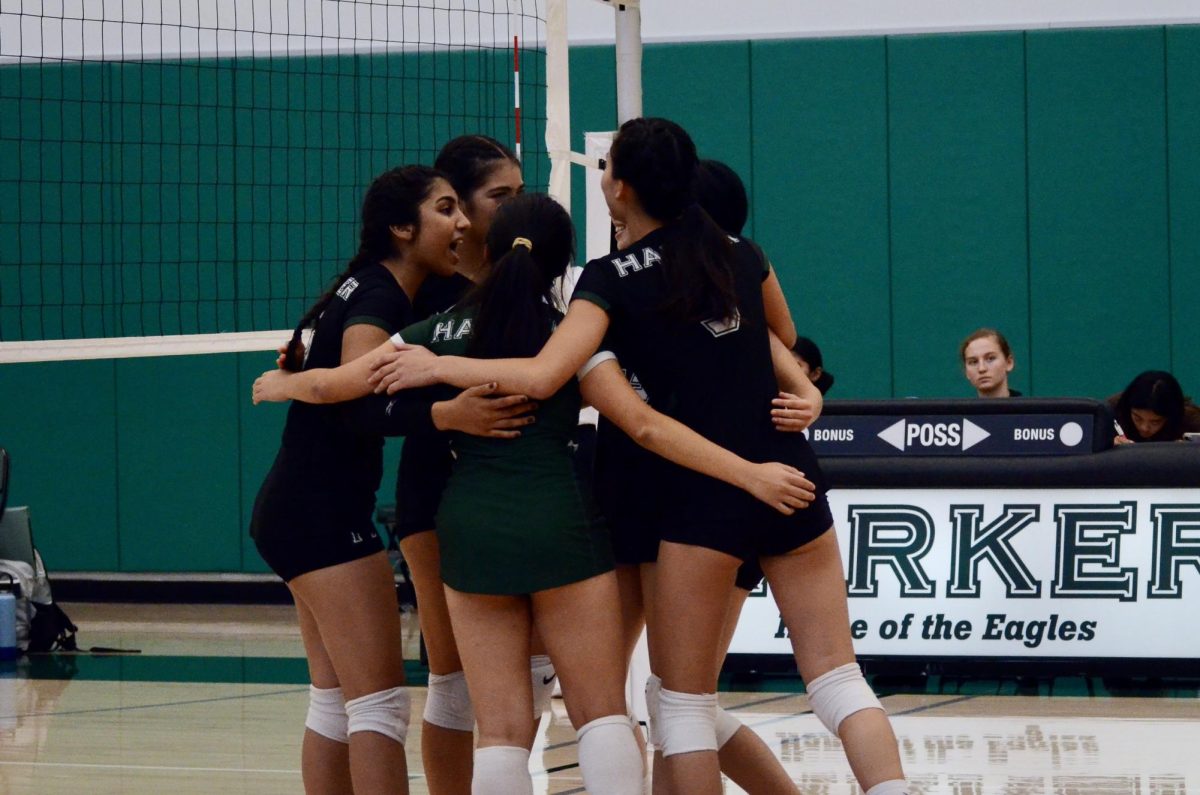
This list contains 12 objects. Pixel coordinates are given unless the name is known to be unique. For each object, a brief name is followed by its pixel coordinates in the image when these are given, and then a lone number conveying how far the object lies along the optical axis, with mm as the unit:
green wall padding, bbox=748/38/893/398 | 19484
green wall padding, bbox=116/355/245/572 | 20609
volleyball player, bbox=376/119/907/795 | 5707
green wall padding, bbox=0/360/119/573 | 20859
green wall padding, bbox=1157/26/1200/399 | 18703
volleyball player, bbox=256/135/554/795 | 6004
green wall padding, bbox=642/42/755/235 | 19750
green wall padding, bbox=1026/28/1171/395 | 18891
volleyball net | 19312
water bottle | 15906
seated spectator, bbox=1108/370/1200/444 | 13164
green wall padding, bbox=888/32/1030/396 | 19203
